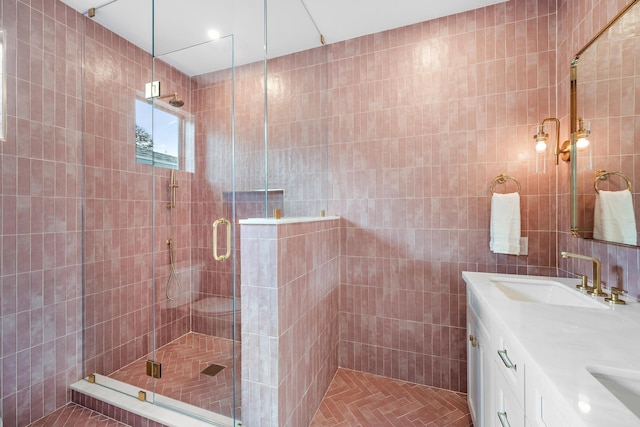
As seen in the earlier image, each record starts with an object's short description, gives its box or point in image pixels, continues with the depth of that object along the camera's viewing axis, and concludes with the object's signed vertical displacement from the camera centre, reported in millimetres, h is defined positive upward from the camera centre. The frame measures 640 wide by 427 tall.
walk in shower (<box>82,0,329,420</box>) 1783 +334
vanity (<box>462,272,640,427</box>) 653 -439
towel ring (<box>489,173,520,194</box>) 1949 +240
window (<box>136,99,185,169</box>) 1999 +626
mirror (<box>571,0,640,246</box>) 1213 +397
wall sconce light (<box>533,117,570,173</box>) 1733 +425
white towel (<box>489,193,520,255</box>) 1887 -88
